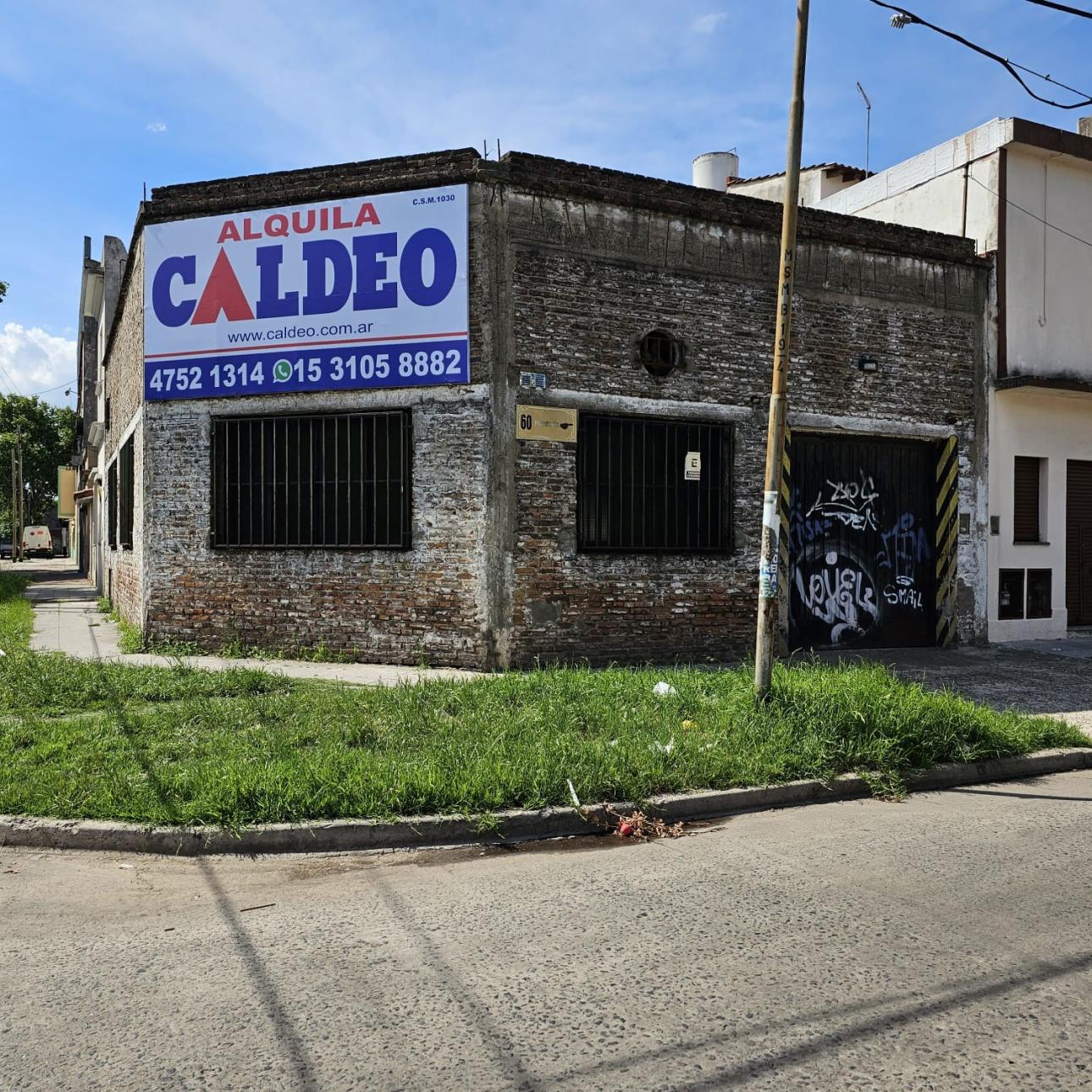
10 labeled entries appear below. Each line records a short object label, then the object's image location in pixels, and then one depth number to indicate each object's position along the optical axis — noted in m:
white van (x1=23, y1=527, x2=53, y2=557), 59.94
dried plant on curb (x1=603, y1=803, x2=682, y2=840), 5.67
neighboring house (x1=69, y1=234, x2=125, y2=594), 24.98
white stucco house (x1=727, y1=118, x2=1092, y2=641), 14.34
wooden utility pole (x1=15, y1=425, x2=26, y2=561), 55.50
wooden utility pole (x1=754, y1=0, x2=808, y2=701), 7.64
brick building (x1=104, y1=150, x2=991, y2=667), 11.11
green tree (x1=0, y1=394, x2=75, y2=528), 63.34
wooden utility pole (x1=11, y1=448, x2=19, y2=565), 53.55
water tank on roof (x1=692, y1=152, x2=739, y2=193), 21.59
